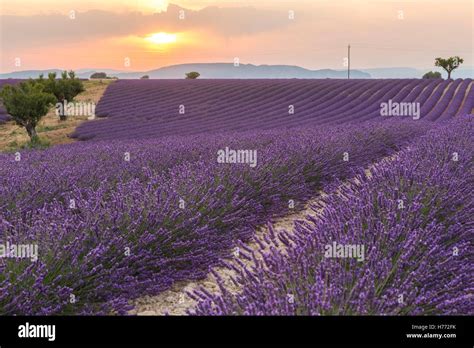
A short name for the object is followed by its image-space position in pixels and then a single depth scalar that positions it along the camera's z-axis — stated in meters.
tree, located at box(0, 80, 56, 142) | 12.65
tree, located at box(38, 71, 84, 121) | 16.75
